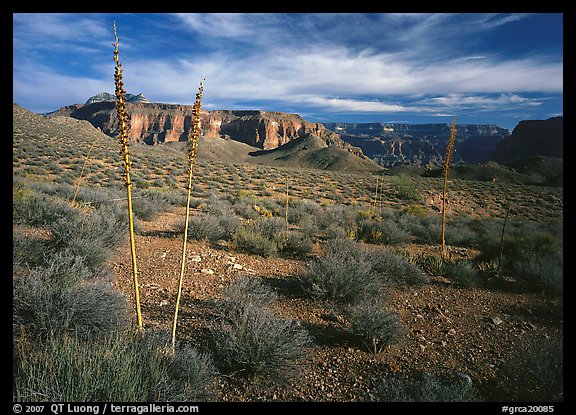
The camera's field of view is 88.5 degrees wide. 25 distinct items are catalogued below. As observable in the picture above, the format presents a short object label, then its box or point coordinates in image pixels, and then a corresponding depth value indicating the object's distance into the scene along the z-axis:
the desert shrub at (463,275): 5.50
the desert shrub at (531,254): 5.24
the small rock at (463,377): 2.92
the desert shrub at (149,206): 8.53
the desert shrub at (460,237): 9.27
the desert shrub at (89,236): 4.80
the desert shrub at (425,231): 9.51
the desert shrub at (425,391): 2.55
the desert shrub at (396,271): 5.47
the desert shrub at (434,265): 6.00
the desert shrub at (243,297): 3.86
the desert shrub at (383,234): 8.72
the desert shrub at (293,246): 6.96
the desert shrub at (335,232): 8.59
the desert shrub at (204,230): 7.09
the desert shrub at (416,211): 15.81
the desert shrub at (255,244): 6.57
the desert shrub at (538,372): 2.77
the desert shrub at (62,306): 2.88
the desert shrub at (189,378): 2.35
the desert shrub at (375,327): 3.54
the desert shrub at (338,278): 4.74
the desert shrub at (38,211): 6.13
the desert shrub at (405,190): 24.37
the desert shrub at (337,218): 10.31
